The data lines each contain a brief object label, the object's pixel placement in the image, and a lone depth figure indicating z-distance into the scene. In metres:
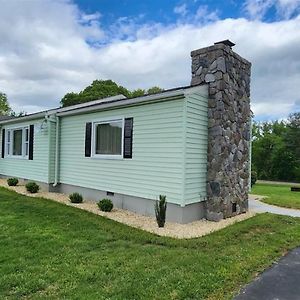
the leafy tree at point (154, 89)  36.97
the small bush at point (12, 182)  13.09
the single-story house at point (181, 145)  7.69
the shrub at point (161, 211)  7.07
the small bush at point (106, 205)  8.59
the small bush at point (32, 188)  11.40
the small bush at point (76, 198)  9.78
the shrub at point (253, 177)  19.39
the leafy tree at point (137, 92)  37.16
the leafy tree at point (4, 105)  43.50
